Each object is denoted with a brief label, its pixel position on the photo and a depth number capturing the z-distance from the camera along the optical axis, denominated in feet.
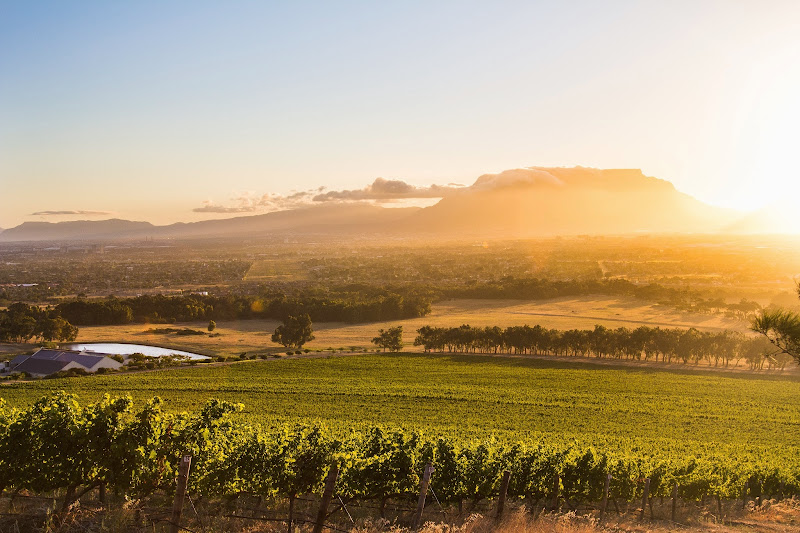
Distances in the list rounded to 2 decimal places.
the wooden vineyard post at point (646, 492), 62.13
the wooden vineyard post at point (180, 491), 36.22
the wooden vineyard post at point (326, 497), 37.76
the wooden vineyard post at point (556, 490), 59.25
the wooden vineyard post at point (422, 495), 43.57
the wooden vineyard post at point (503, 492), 47.96
